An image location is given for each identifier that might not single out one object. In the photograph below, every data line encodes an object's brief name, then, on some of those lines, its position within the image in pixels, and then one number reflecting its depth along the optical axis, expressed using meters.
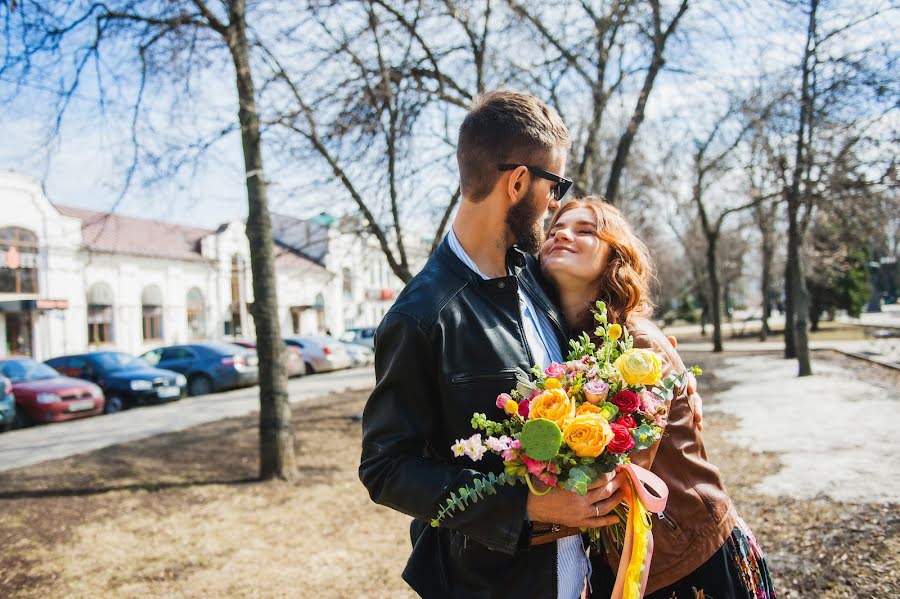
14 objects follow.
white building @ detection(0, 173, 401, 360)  25.75
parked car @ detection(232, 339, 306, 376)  21.23
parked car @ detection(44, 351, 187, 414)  14.91
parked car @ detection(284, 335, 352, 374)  23.00
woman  1.89
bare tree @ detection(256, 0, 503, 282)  7.74
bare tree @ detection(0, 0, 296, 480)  6.53
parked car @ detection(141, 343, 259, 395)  17.81
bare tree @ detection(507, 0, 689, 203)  8.39
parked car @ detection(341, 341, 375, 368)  26.39
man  1.52
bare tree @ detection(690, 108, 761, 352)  15.37
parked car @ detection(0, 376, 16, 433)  11.59
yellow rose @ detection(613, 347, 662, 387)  1.51
